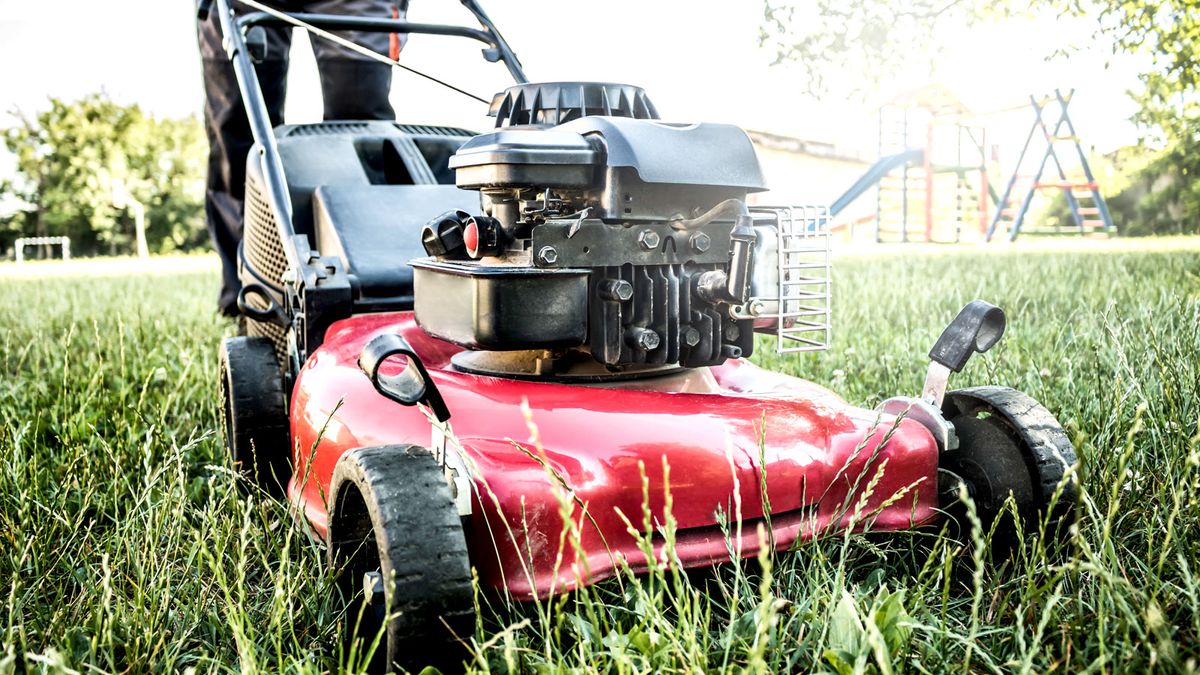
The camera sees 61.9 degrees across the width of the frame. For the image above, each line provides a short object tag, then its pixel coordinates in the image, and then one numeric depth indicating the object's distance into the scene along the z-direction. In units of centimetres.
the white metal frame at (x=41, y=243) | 2458
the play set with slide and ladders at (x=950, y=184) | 1334
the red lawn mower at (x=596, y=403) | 127
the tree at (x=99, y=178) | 2775
